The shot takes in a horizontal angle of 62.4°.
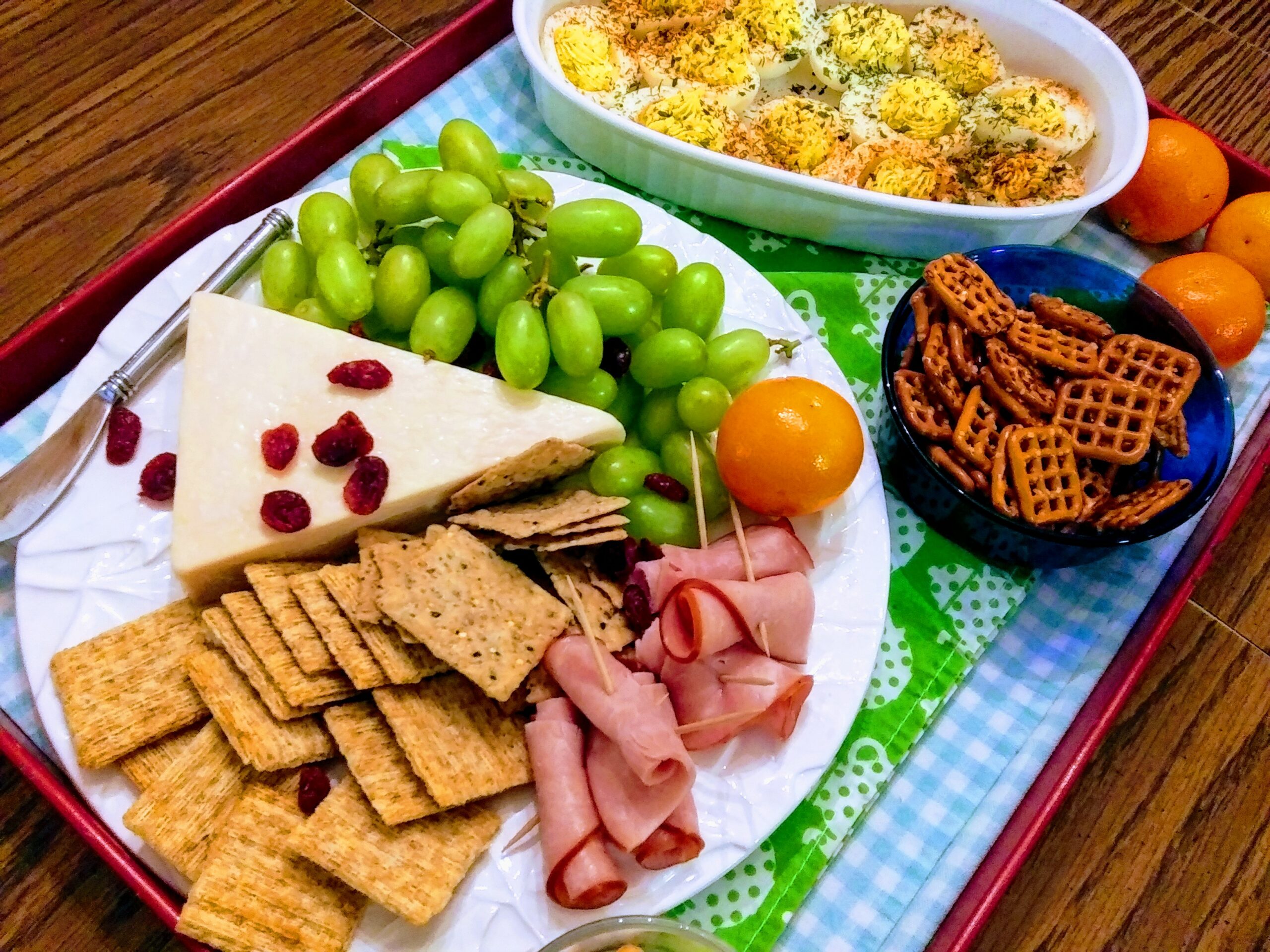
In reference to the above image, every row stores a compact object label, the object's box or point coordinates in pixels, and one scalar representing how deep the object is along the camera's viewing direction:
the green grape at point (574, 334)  0.36
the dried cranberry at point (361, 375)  0.37
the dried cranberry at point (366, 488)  0.35
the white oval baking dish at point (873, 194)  0.44
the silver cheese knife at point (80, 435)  0.36
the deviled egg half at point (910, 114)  0.49
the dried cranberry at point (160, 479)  0.37
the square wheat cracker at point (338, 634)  0.33
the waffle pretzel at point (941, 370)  0.40
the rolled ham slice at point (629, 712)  0.32
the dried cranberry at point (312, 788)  0.32
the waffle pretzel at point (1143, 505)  0.38
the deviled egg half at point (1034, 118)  0.49
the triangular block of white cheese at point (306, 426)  0.36
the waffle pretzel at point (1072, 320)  0.41
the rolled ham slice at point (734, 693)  0.34
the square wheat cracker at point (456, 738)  0.32
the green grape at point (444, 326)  0.37
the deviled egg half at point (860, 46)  0.50
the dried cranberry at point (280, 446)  0.36
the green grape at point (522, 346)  0.36
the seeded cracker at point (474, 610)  0.32
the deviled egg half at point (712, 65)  0.49
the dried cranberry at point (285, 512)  0.35
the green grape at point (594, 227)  0.38
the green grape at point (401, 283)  0.38
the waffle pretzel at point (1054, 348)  0.40
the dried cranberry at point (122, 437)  0.38
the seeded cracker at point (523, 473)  0.35
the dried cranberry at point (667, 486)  0.38
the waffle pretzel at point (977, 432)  0.39
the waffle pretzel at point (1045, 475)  0.38
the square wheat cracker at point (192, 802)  0.31
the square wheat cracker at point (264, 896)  0.30
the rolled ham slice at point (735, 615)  0.34
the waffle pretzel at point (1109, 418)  0.38
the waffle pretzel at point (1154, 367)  0.39
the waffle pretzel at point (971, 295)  0.40
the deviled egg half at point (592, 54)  0.48
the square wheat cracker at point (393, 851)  0.30
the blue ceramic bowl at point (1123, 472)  0.38
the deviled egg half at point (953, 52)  0.50
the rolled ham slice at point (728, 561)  0.36
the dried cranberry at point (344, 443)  0.35
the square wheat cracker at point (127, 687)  0.33
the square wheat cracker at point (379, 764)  0.31
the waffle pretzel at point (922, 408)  0.39
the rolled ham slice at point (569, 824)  0.32
